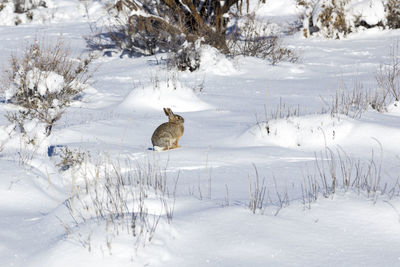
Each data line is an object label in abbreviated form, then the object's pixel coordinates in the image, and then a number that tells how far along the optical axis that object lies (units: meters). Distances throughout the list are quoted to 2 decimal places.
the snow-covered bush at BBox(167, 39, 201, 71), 23.81
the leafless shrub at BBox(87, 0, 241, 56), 26.94
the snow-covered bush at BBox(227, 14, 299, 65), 25.72
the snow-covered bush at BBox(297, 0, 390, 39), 32.19
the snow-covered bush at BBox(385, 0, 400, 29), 32.34
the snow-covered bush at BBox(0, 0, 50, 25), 47.94
